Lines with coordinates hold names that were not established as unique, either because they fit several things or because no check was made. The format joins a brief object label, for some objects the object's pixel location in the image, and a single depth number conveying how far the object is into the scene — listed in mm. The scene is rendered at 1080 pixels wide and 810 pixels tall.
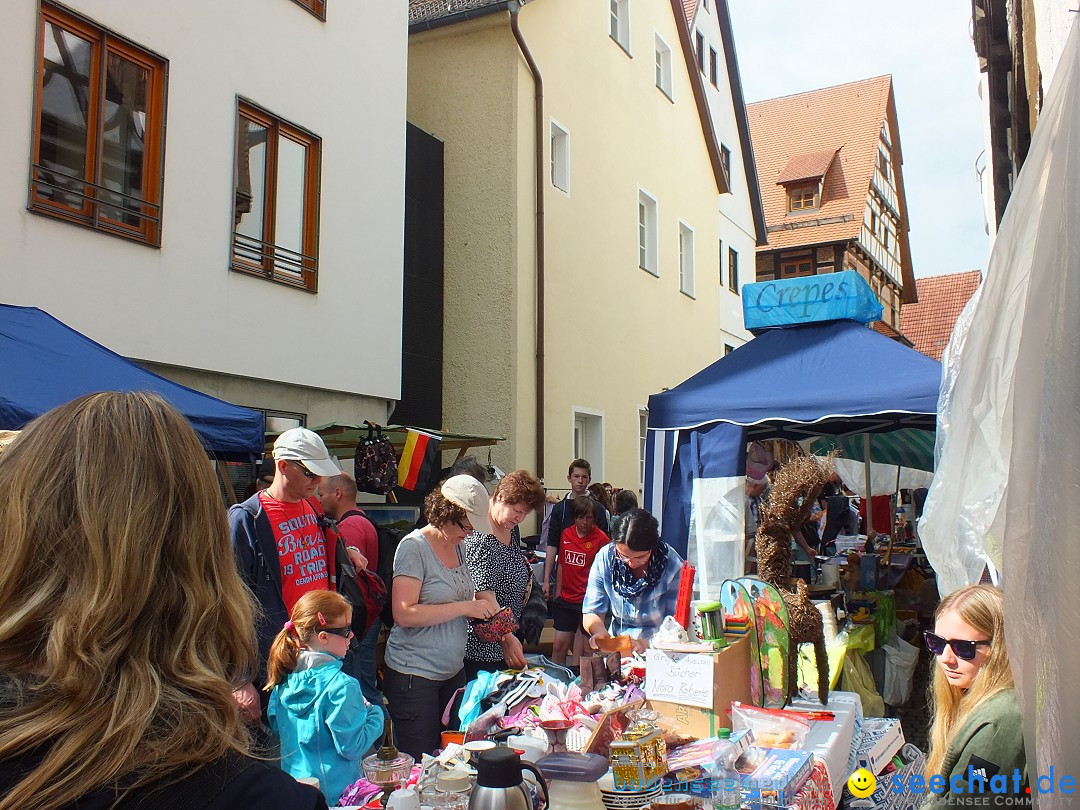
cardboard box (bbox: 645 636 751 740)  3396
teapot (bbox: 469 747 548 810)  2225
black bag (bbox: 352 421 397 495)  7992
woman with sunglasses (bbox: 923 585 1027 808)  2385
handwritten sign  3400
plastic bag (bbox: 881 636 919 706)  6504
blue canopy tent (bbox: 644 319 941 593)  6387
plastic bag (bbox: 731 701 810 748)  3256
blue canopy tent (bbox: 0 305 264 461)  4723
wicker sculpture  4703
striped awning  10992
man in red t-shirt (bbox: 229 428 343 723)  3902
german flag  8039
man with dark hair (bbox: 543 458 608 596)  7555
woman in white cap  4094
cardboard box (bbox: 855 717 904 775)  3457
